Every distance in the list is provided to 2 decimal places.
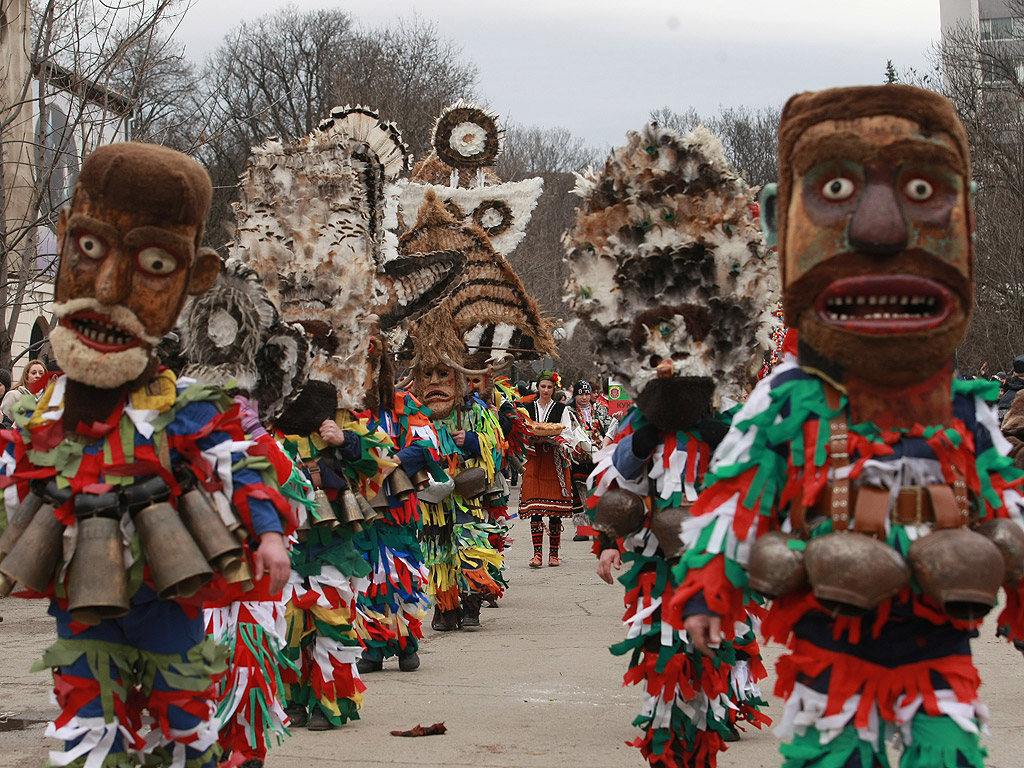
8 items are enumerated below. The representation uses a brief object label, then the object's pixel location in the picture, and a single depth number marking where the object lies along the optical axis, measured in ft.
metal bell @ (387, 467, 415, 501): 23.97
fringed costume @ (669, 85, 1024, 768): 11.76
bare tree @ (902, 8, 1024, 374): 73.15
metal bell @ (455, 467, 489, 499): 31.71
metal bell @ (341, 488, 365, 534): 21.34
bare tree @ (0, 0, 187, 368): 34.55
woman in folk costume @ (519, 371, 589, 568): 44.57
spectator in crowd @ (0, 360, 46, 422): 33.76
